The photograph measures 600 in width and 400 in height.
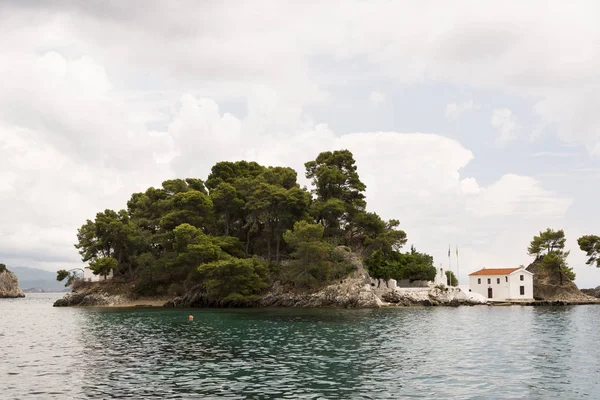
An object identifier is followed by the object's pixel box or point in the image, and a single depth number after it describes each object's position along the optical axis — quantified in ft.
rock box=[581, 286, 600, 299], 469.57
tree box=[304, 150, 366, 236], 356.98
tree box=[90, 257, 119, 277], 342.03
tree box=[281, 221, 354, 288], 305.53
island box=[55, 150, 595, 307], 312.09
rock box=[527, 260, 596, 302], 416.67
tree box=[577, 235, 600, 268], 437.83
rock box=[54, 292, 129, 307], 350.23
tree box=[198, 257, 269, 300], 303.68
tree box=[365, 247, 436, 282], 354.13
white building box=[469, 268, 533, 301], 400.26
